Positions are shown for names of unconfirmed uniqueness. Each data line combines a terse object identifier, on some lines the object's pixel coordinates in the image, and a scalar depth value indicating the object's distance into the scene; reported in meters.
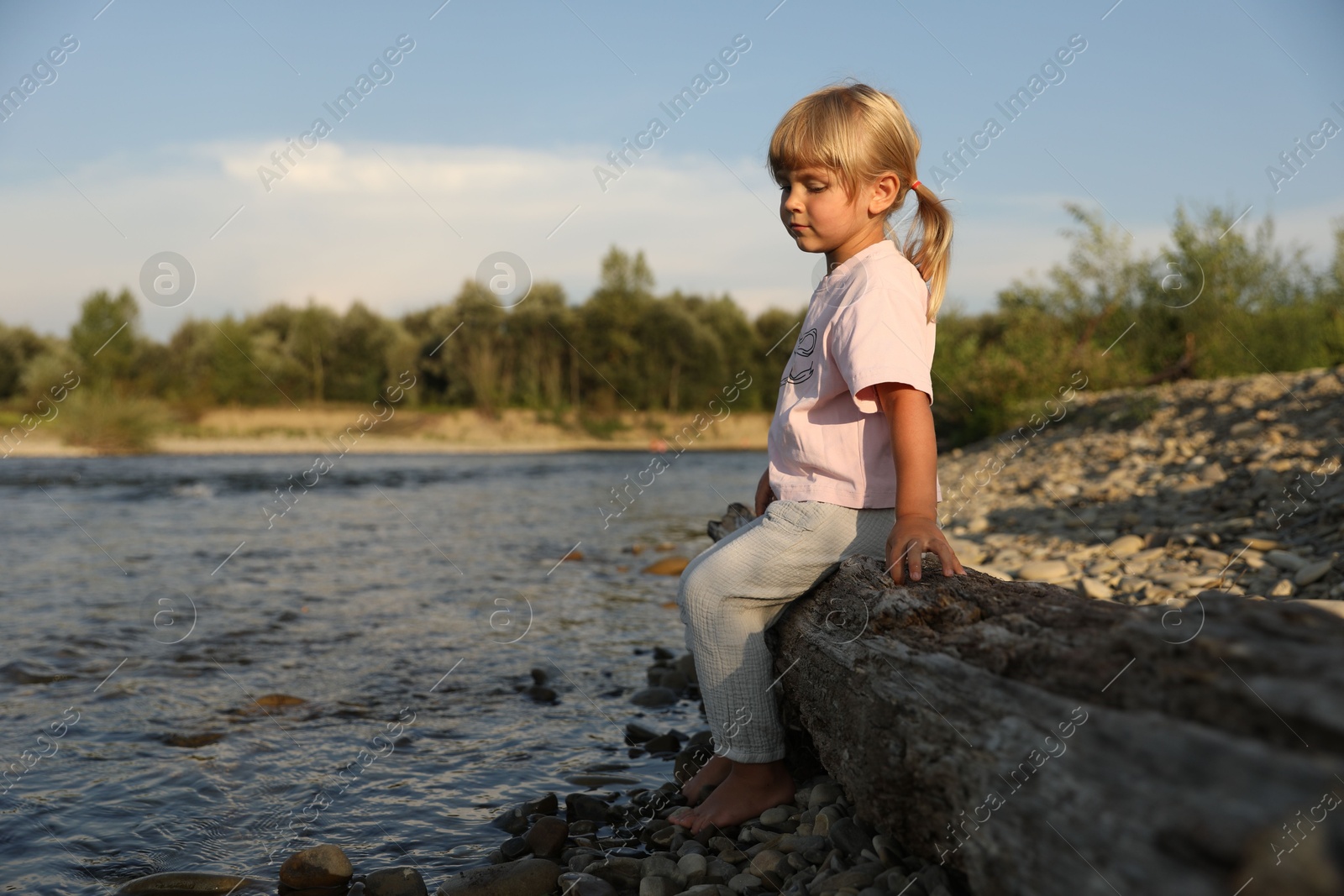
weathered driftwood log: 1.16
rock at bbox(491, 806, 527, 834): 3.22
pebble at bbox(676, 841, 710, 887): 2.59
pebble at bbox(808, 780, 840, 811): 2.76
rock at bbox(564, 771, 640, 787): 3.63
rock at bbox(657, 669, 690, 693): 4.91
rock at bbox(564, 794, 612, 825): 3.21
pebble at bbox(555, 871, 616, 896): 2.56
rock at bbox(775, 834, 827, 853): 2.57
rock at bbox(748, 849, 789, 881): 2.52
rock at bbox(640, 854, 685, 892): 2.61
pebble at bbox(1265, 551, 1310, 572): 4.90
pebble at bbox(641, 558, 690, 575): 8.49
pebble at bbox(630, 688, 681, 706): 4.69
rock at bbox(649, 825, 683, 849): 2.90
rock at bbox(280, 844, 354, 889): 2.81
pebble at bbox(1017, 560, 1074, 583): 5.82
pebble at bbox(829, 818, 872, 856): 2.40
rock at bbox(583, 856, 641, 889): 2.67
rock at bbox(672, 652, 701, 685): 4.95
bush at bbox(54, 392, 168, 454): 28.02
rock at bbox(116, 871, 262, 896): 2.79
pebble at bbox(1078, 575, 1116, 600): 5.11
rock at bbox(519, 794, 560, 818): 3.29
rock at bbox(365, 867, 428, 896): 2.71
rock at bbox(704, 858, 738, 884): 2.59
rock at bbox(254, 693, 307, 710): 4.66
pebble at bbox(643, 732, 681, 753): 3.99
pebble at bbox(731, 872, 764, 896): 2.49
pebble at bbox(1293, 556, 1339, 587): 4.62
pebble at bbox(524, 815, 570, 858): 2.94
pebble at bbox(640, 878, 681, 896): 2.54
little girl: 2.57
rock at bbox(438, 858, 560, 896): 2.63
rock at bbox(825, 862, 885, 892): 2.22
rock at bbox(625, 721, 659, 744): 4.16
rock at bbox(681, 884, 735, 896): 2.45
